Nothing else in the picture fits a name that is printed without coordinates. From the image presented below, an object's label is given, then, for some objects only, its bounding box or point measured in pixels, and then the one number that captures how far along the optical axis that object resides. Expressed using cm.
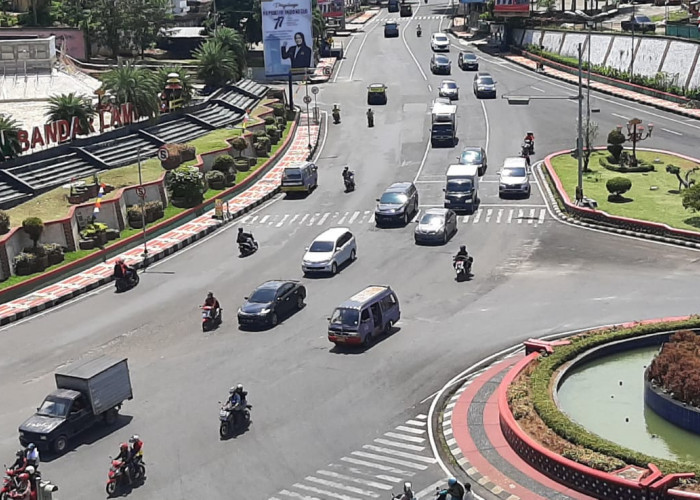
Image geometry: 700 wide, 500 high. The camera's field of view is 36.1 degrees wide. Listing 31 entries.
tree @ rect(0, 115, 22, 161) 5928
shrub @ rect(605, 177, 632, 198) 5875
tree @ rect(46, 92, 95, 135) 6519
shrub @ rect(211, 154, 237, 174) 6625
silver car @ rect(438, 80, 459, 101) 9075
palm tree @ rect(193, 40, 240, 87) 8894
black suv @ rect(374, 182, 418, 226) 5678
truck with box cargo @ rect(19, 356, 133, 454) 3081
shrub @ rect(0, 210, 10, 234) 5116
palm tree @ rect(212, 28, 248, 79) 9462
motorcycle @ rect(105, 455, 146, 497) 2799
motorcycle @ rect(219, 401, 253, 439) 3138
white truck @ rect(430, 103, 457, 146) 7525
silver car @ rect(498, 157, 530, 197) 6178
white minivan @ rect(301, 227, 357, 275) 4822
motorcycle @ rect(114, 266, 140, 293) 4803
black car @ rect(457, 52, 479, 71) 10462
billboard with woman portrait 9019
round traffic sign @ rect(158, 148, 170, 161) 6006
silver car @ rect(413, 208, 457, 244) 5278
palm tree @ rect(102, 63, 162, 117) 7069
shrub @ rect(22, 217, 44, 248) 5016
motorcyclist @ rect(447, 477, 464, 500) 2484
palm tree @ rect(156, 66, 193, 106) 7825
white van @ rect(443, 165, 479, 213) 5878
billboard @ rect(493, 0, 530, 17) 11394
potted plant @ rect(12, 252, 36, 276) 4922
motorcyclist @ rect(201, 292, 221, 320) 4231
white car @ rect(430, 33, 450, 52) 11769
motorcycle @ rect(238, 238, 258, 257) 5284
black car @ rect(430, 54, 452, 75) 10331
